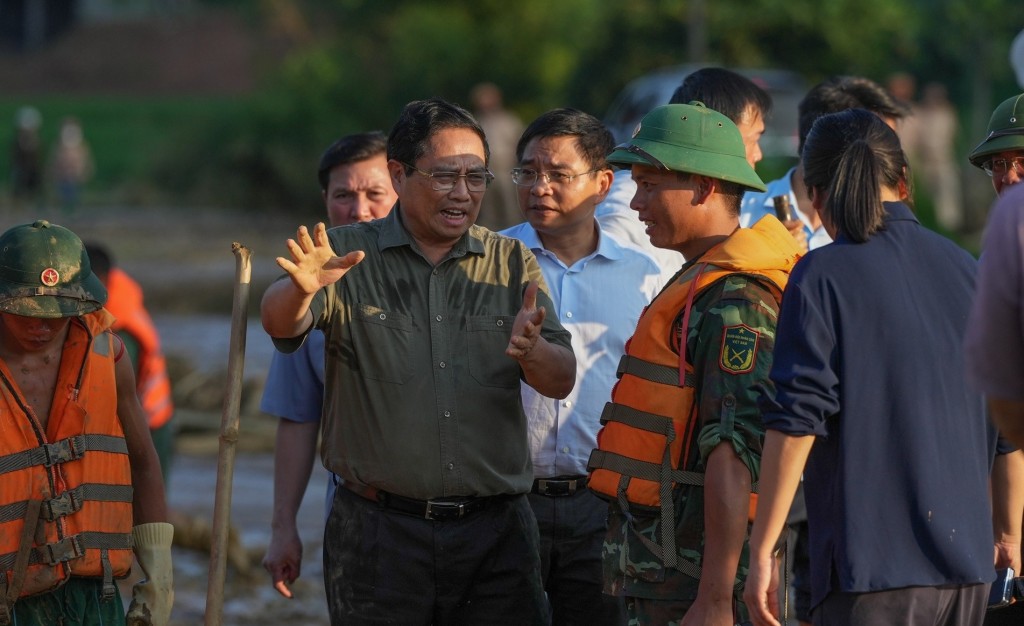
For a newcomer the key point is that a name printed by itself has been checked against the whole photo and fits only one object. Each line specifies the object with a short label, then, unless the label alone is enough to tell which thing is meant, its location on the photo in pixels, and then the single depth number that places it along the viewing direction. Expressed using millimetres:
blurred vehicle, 34469
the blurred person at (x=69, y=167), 61403
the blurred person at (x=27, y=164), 62969
